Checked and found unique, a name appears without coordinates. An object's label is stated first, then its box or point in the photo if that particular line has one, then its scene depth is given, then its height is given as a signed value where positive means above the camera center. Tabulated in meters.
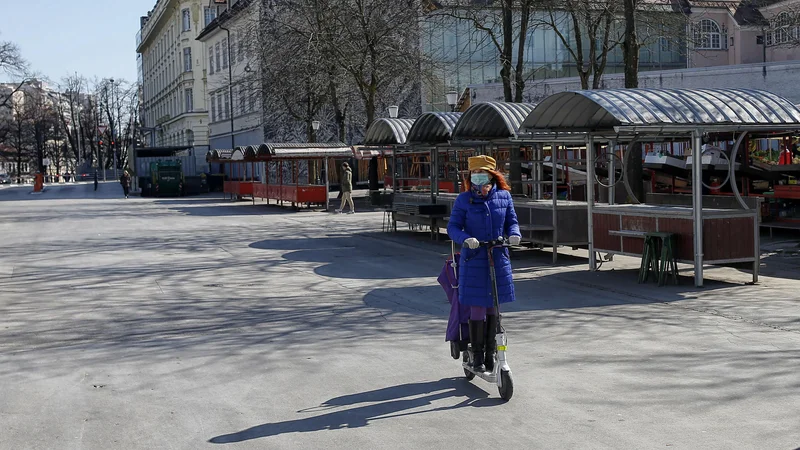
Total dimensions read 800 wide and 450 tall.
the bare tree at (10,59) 60.53 +7.88
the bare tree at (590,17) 26.17 +4.22
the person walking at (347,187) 34.03 -0.47
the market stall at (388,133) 25.27 +1.07
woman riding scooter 7.33 -0.48
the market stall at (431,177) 21.59 -0.16
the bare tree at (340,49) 37.78 +5.01
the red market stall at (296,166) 35.34 +0.41
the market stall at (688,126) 13.17 +0.53
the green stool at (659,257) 13.45 -1.31
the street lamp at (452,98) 31.22 +2.37
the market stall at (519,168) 16.95 +0.00
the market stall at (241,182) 43.38 -0.22
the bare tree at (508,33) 24.20 +3.44
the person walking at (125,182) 55.97 -0.06
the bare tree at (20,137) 109.01 +5.73
